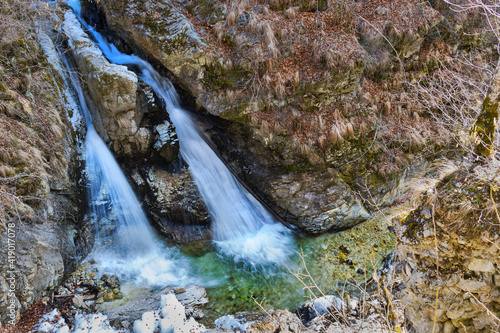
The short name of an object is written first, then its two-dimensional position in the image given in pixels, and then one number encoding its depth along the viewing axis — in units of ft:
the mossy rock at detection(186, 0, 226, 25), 27.89
